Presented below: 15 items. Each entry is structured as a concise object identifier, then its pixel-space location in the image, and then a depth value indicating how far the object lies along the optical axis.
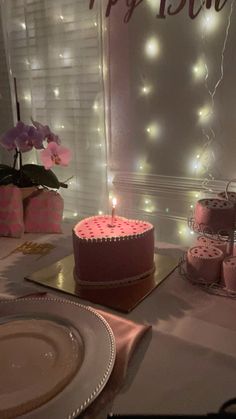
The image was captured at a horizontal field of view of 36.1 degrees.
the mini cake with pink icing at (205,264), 0.95
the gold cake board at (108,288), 0.90
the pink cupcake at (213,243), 1.03
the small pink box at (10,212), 1.38
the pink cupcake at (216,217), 0.99
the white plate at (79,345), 0.54
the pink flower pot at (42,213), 1.44
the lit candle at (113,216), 1.08
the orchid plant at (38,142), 1.35
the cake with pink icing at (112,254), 0.96
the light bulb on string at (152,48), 1.89
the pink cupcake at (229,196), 1.06
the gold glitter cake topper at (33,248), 1.24
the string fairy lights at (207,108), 1.70
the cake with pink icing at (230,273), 0.91
